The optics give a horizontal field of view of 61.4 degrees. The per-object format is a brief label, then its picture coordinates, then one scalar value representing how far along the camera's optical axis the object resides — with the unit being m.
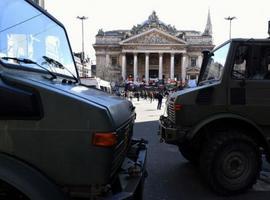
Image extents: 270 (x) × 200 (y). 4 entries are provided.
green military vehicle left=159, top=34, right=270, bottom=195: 3.53
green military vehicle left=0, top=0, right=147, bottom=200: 1.50
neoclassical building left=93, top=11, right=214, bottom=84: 64.07
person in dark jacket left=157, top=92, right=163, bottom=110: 18.85
